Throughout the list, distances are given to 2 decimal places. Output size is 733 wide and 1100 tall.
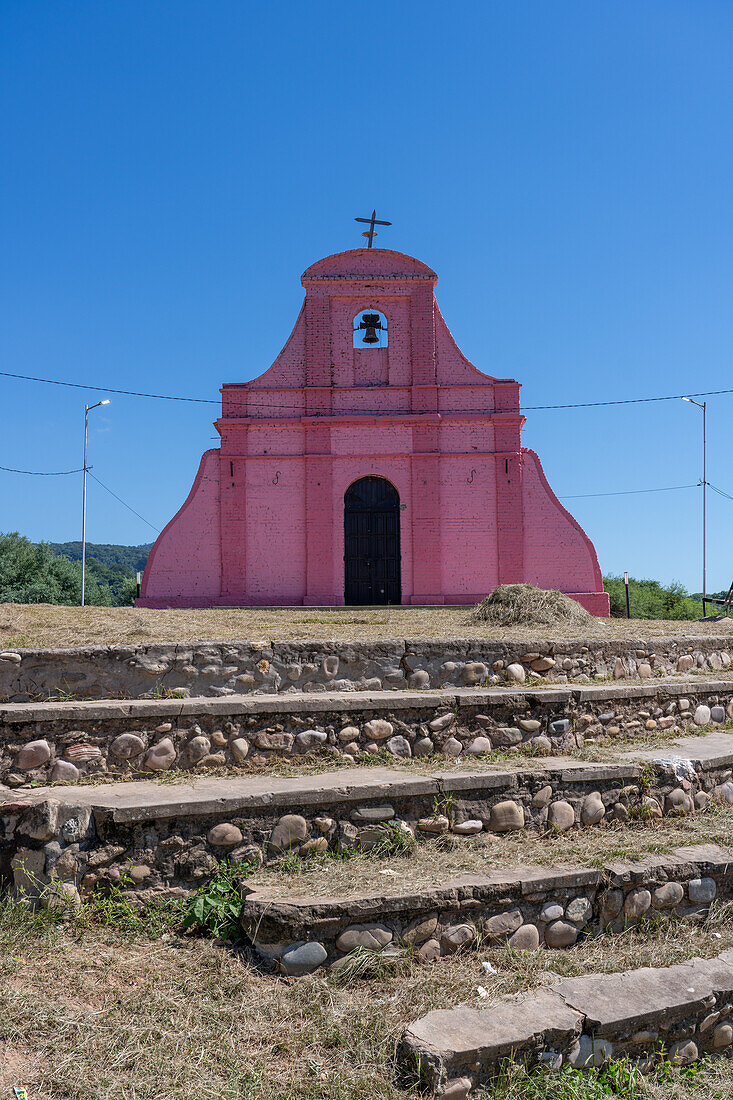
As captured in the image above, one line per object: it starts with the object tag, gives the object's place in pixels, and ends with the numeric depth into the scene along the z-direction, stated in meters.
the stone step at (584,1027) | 2.94
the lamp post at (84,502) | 28.28
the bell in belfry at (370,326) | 17.66
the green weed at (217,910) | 3.57
